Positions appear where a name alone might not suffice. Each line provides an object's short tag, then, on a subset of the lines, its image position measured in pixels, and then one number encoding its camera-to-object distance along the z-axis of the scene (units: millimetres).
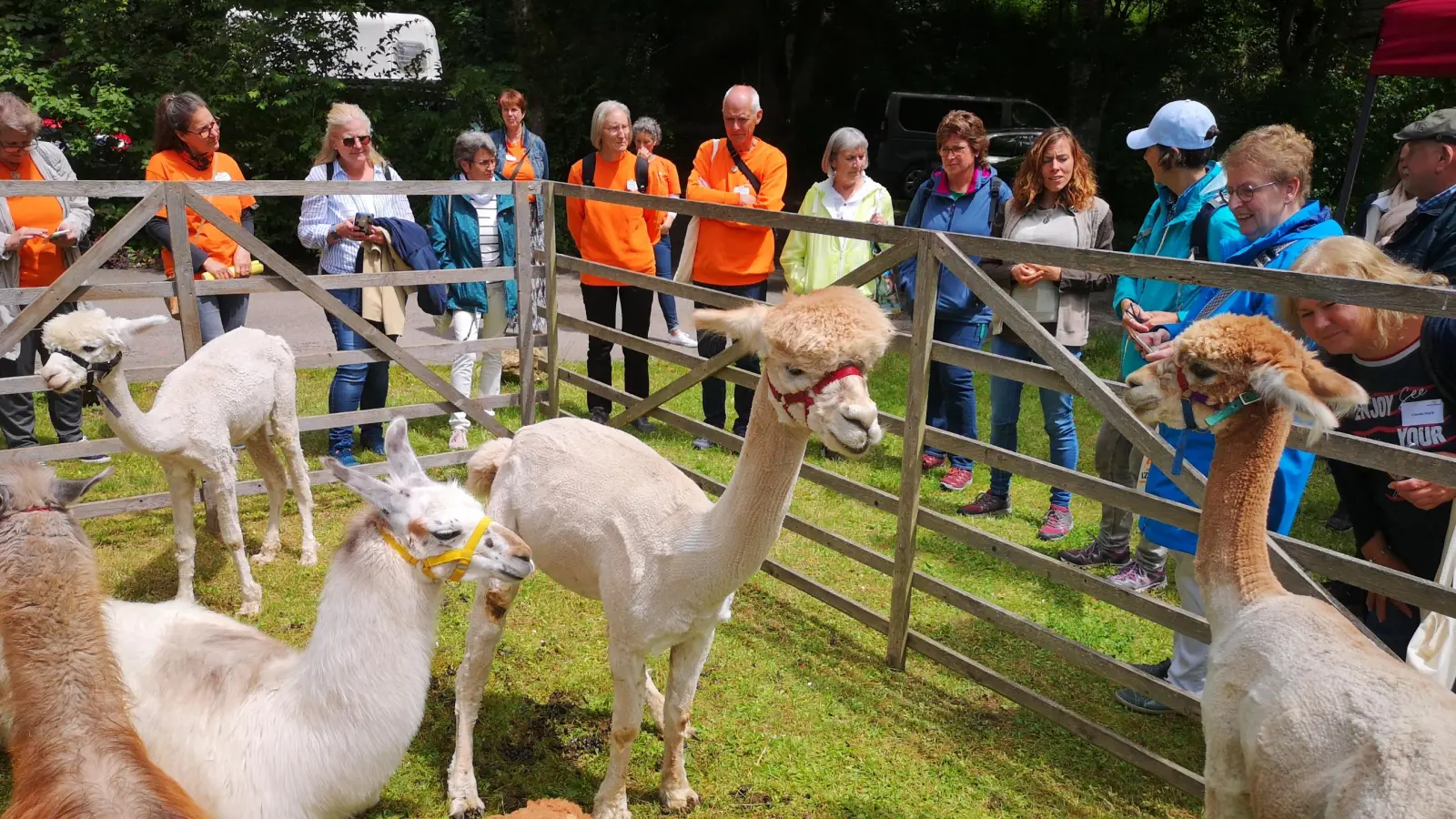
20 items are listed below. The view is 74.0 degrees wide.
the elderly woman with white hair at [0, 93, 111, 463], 5336
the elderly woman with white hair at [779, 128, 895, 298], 6250
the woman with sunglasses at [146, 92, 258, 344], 5504
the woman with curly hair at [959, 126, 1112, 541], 5336
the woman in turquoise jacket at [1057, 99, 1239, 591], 4129
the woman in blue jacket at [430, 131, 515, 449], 6754
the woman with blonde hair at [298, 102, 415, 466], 6035
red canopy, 7402
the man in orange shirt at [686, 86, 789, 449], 6523
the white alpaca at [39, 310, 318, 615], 4238
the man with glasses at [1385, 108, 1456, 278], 3811
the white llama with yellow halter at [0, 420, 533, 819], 2658
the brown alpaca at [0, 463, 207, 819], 2209
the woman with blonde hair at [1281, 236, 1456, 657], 2797
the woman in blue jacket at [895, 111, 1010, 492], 5812
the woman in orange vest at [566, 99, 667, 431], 6965
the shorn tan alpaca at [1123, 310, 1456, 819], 2002
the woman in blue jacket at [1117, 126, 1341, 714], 3457
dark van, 17078
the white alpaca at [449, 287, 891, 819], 2617
